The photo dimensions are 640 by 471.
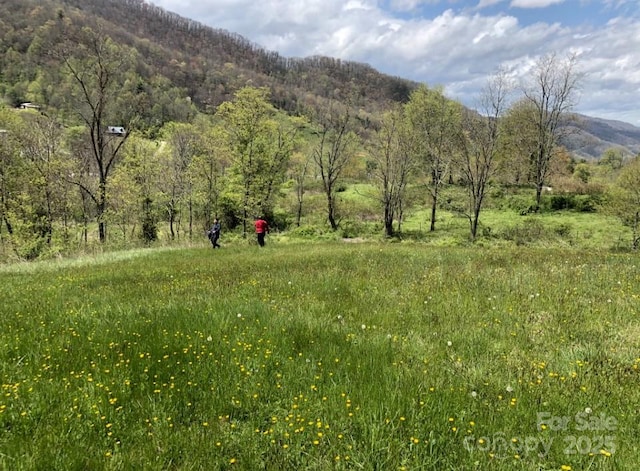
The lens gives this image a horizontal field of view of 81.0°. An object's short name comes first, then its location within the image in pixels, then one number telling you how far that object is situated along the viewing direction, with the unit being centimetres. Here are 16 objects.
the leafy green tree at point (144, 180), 3619
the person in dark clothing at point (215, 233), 2278
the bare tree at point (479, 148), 3478
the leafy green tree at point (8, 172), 3140
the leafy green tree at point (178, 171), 4172
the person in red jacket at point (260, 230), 2339
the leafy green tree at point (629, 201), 3069
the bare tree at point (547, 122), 4672
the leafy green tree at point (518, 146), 5178
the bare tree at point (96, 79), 3095
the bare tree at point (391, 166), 3853
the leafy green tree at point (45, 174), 3138
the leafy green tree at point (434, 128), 4409
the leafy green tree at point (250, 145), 3775
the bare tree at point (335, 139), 4522
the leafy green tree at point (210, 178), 4122
